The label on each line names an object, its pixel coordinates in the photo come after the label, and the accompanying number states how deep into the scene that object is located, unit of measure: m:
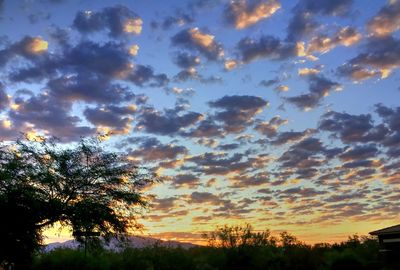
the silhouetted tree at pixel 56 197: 30.94
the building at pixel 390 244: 36.84
